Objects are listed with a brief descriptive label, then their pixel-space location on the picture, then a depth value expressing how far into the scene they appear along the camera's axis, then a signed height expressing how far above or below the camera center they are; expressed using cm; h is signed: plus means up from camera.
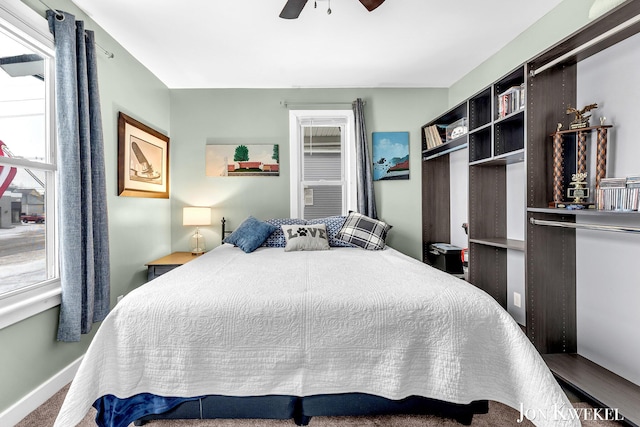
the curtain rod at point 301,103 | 365 +127
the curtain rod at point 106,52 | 239 +126
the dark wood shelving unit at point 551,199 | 162 +4
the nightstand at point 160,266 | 293 -53
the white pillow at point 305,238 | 287 -27
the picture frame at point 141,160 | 267 +50
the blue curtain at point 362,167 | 355 +49
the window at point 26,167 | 171 +26
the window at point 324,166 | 374 +54
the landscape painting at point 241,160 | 364 +60
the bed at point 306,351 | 135 -63
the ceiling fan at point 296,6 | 181 +123
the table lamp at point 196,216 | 334 -6
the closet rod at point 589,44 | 147 +87
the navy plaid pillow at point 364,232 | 297 -23
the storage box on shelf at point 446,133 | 298 +80
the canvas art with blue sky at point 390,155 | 368 +64
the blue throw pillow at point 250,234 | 283 -24
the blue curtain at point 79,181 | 190 +20
